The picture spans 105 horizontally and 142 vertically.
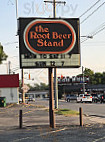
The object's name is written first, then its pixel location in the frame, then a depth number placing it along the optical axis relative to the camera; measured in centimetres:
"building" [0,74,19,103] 4862
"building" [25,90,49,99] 17188
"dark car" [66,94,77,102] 6761
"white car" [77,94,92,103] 5679
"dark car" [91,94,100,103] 5809
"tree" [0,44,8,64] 3447
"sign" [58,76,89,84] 9939
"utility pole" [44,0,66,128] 1577
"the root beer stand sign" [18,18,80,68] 1585
